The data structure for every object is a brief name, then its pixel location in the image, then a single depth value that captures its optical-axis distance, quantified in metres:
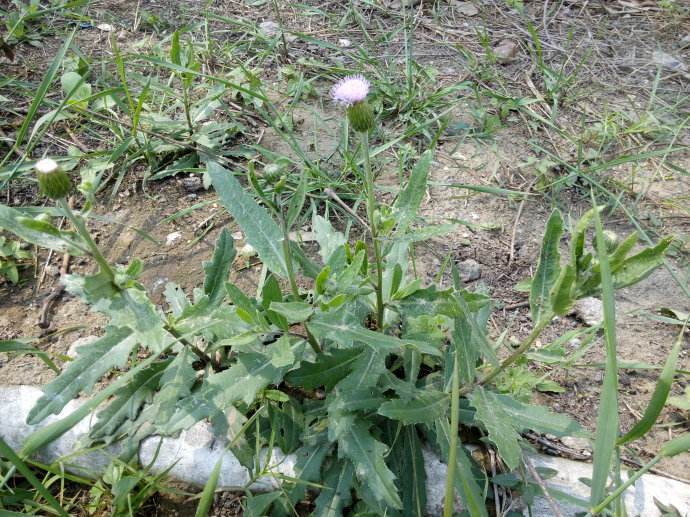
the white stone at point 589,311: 0.61
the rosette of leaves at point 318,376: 0.42
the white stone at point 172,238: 0.66
